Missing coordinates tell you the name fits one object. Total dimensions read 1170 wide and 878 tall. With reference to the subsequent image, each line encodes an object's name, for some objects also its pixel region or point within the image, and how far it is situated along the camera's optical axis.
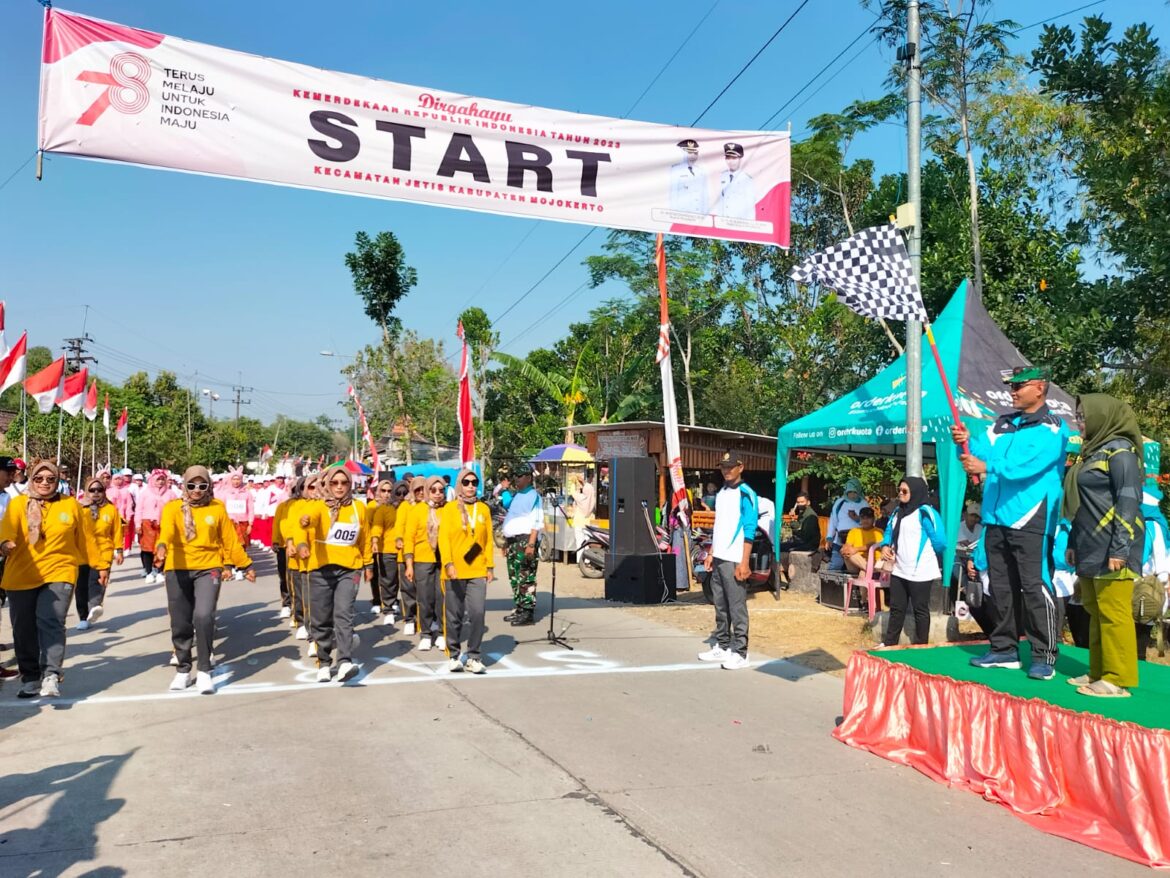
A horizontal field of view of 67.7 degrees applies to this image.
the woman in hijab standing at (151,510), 14.82
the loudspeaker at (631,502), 12.88
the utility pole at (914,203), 8.90
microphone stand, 9.78
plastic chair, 10.82
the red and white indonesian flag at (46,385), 18.19
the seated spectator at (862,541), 11.49
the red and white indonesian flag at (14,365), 13.15
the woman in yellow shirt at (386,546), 10.74
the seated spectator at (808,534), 15.38
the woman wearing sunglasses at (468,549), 7.90
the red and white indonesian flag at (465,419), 11.23
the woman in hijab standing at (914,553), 8.15
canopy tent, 10.31
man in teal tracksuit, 5.46
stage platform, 4.21
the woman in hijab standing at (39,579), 7.07
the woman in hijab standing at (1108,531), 4.93
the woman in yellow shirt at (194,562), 7.33
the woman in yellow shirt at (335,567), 7.62
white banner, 6.57
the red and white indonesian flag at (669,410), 12.58
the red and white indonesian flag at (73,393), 20.27
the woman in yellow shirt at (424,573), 9.35
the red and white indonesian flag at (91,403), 23.83
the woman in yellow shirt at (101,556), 9.42
